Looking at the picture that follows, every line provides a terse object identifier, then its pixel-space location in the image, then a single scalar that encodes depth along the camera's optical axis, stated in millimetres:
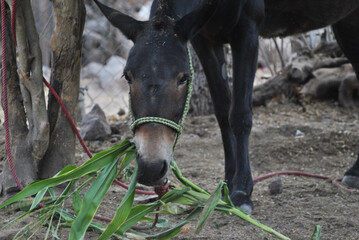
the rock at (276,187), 7082
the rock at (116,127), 10445
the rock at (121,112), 12966
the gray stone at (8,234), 4770
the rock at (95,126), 9641
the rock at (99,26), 18672
